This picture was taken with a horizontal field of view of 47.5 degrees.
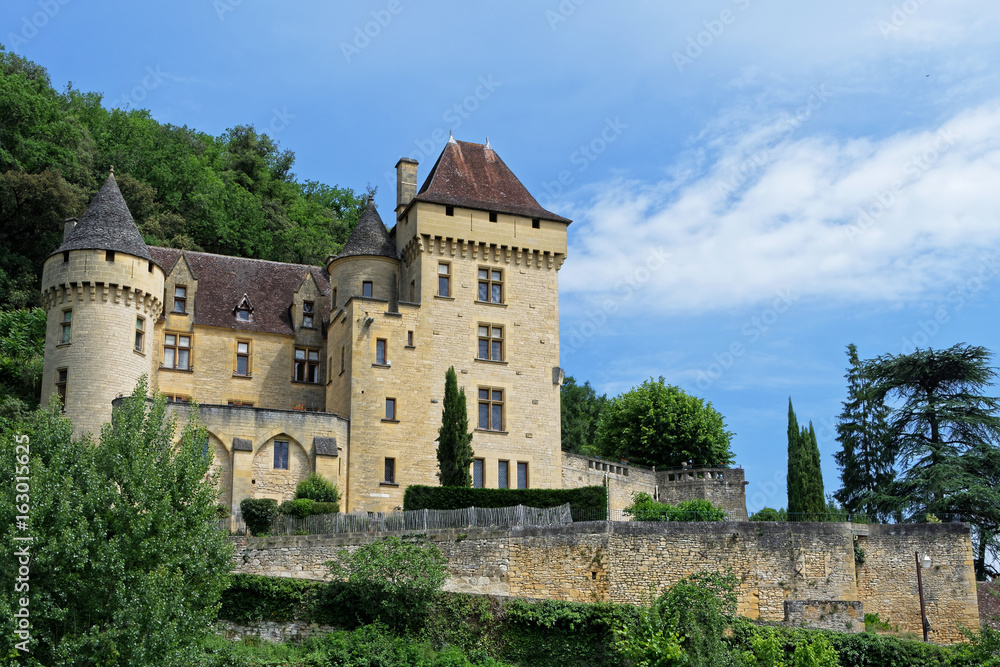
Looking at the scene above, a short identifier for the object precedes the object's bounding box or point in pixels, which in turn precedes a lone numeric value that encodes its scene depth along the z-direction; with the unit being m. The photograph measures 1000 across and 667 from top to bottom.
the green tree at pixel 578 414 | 70.94
